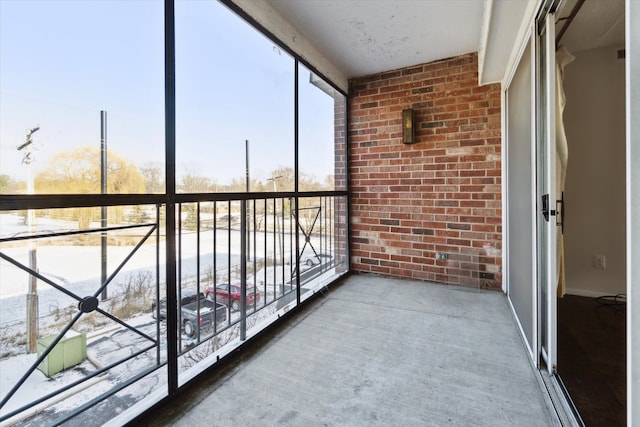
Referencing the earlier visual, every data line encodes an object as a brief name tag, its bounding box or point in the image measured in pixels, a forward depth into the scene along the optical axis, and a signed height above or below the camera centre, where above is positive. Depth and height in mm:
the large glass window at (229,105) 1776 +793
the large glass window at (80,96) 1088 +513
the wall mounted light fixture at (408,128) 3266 +942
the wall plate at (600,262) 2836 -464
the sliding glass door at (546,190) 1527 +123
